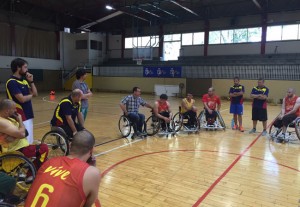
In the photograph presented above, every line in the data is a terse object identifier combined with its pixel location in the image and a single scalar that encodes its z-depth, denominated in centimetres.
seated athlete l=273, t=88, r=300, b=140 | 493
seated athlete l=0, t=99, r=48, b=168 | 236
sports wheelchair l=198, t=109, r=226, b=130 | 619
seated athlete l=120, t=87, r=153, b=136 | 524
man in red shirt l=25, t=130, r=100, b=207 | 124
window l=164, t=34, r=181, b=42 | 1861
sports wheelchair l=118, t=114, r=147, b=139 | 523
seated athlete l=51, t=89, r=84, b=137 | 379
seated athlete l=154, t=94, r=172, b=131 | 550
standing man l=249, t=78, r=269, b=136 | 571
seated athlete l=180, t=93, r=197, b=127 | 582
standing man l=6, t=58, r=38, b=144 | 317
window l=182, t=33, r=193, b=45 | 1813
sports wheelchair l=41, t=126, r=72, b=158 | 365
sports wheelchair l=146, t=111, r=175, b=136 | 548
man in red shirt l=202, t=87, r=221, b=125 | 615
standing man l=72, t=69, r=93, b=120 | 443
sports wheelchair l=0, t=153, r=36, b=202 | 250
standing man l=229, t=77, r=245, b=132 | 613
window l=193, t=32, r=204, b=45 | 1769
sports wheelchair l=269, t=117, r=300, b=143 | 477
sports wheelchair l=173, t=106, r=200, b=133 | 586
